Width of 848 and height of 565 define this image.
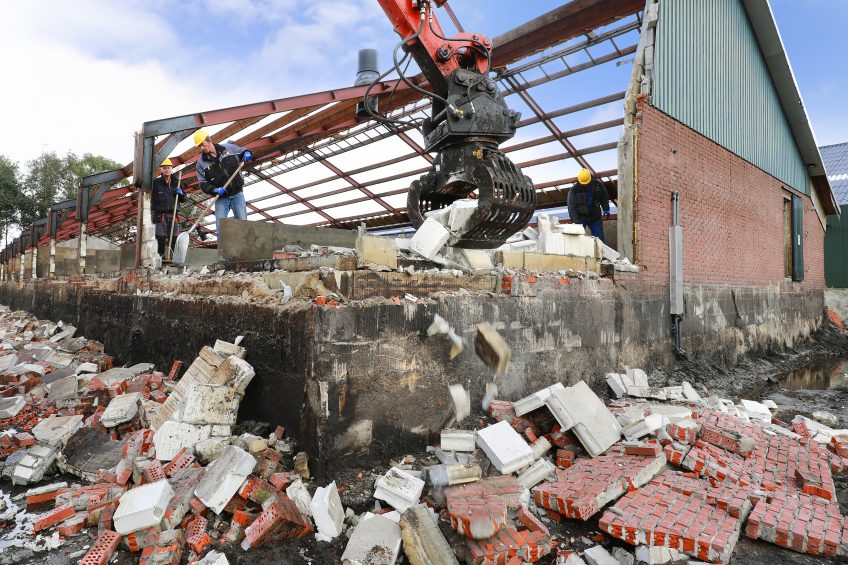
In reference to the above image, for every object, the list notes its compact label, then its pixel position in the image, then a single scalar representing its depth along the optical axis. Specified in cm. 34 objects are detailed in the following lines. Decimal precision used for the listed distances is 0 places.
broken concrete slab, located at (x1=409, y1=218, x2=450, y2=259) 427
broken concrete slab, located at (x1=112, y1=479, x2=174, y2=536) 247
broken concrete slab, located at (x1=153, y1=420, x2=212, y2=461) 321
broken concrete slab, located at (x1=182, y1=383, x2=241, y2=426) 326
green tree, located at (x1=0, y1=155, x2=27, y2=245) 2389
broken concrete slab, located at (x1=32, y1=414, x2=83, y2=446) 377
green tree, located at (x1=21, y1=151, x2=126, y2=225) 2458
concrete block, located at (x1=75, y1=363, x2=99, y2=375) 564
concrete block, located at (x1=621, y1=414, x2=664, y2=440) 379
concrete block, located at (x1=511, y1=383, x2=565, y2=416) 374
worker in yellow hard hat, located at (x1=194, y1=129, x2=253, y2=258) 636
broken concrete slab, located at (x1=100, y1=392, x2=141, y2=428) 393
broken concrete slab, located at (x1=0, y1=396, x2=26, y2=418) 438
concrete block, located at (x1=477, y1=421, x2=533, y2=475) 323
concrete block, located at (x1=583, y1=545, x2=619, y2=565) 257
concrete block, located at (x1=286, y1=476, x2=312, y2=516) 274
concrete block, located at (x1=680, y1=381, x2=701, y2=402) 537
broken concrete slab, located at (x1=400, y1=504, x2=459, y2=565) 242
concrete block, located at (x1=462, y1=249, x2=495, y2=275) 435
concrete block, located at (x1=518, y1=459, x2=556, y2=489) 324
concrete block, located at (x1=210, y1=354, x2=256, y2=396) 346
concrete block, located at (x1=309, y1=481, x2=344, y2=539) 263
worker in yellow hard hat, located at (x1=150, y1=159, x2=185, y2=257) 726
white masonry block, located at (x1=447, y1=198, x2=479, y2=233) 468
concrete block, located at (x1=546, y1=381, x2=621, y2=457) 359
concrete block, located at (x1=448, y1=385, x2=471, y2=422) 371
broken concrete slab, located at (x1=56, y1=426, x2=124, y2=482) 344
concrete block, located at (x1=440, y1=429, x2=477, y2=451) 333
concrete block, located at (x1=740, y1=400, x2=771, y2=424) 529
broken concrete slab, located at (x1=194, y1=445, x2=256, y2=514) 272
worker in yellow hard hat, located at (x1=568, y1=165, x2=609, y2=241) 796
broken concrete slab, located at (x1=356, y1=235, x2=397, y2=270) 349
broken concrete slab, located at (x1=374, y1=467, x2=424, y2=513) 281
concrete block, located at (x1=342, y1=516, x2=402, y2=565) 239
